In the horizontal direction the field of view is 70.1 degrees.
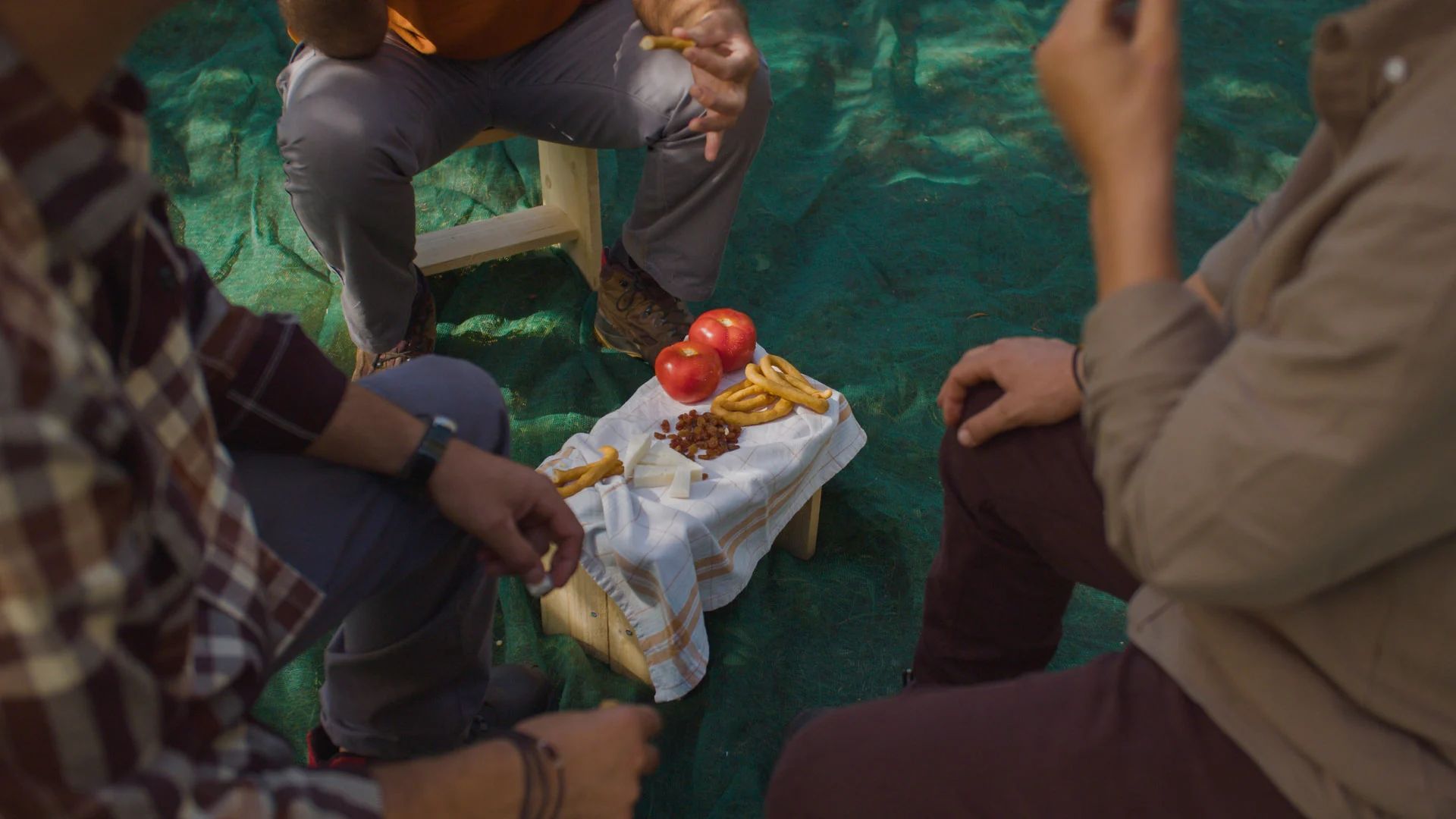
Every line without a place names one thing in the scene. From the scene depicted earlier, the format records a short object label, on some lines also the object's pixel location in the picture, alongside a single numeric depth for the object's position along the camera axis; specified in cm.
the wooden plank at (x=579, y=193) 307
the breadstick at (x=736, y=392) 236
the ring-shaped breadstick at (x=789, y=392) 233
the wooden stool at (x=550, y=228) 308
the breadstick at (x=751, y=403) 233
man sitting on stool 245
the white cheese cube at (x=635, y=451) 213
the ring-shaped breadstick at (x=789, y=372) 240
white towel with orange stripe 200
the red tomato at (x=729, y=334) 247
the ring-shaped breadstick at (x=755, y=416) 231
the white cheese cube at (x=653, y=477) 211
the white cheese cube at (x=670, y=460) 214
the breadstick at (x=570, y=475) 212
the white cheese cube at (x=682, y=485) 208
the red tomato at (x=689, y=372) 234
